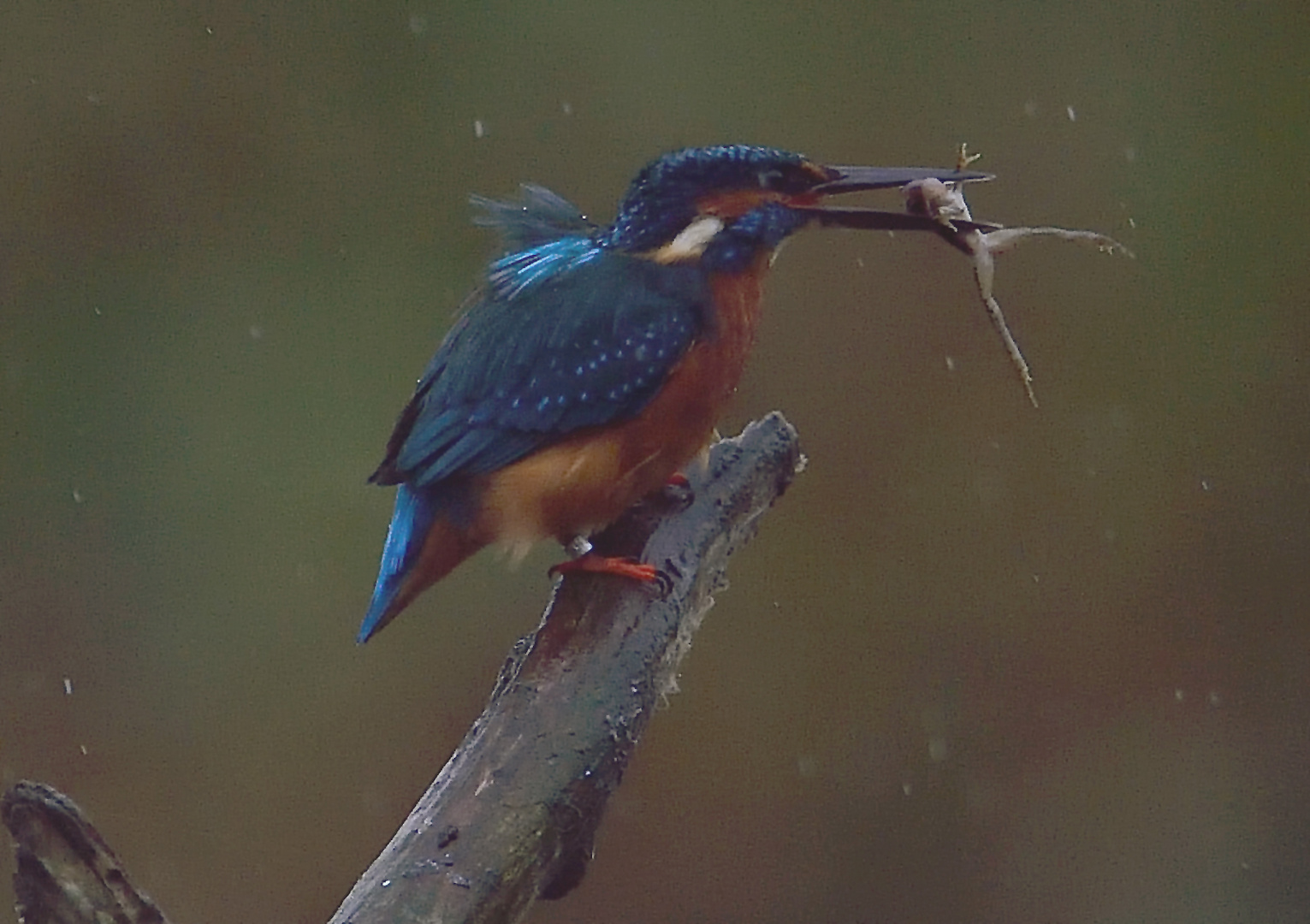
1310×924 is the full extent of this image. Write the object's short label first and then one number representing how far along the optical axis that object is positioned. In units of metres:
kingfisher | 5.13
